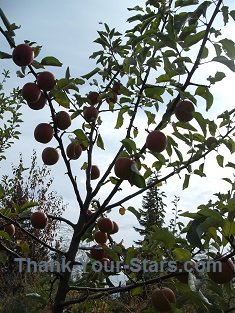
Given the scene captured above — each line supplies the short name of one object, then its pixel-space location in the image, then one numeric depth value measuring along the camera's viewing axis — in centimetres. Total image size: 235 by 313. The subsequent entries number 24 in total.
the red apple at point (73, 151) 221
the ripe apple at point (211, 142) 195
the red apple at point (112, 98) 238
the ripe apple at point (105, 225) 227
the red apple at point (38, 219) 215
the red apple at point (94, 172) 252
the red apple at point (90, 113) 230
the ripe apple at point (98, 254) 222
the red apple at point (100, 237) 231
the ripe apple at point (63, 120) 202
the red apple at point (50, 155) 221
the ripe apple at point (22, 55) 179
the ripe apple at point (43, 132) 201
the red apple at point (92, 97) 246
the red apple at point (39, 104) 191
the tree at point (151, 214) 1144
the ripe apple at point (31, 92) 182
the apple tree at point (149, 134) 158
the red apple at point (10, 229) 225
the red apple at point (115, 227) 244
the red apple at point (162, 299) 156
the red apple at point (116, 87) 256
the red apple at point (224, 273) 151
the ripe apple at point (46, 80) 186
